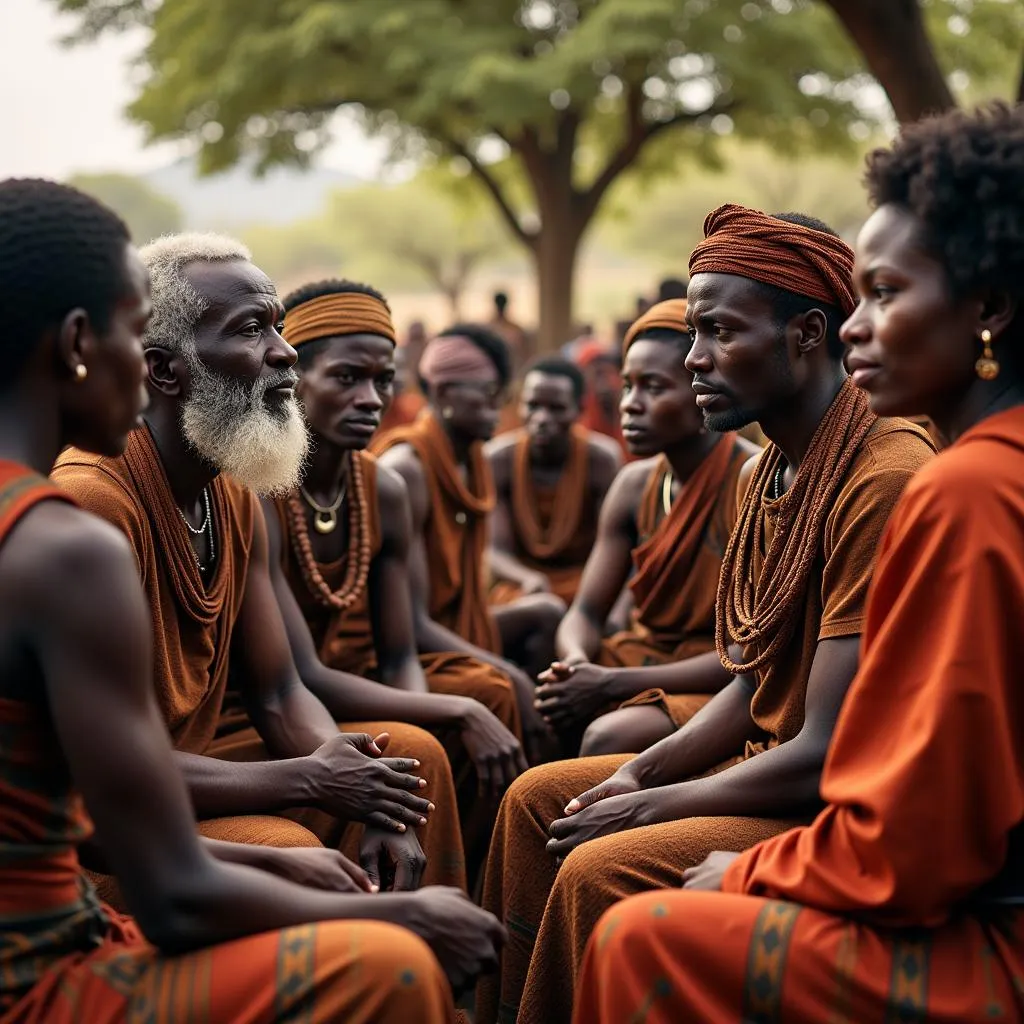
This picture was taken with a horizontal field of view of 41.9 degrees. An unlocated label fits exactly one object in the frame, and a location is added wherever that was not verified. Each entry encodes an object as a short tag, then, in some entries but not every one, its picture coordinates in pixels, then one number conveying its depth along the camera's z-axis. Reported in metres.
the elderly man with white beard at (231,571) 3.69
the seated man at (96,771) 2.32
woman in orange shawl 2.45
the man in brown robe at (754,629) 3.36
